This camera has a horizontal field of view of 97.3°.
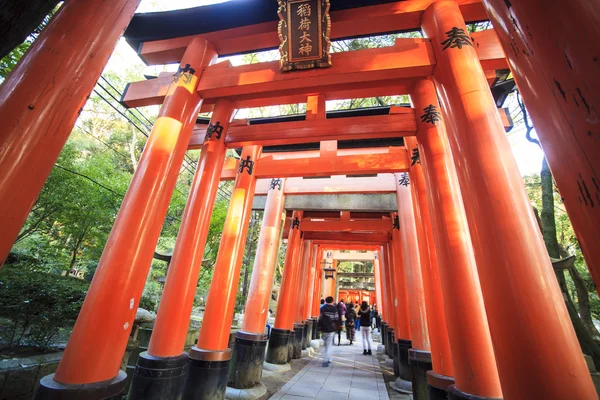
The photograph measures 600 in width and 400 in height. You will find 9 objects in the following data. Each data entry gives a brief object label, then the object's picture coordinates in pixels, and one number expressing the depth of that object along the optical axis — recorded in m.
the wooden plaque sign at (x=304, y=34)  3.86
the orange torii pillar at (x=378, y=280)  17.42
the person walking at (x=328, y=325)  7.96
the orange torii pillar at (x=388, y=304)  10.52
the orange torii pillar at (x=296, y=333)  9.16
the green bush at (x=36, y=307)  3.78
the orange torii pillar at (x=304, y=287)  11.13
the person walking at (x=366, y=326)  9.98
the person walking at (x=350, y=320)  13.59
